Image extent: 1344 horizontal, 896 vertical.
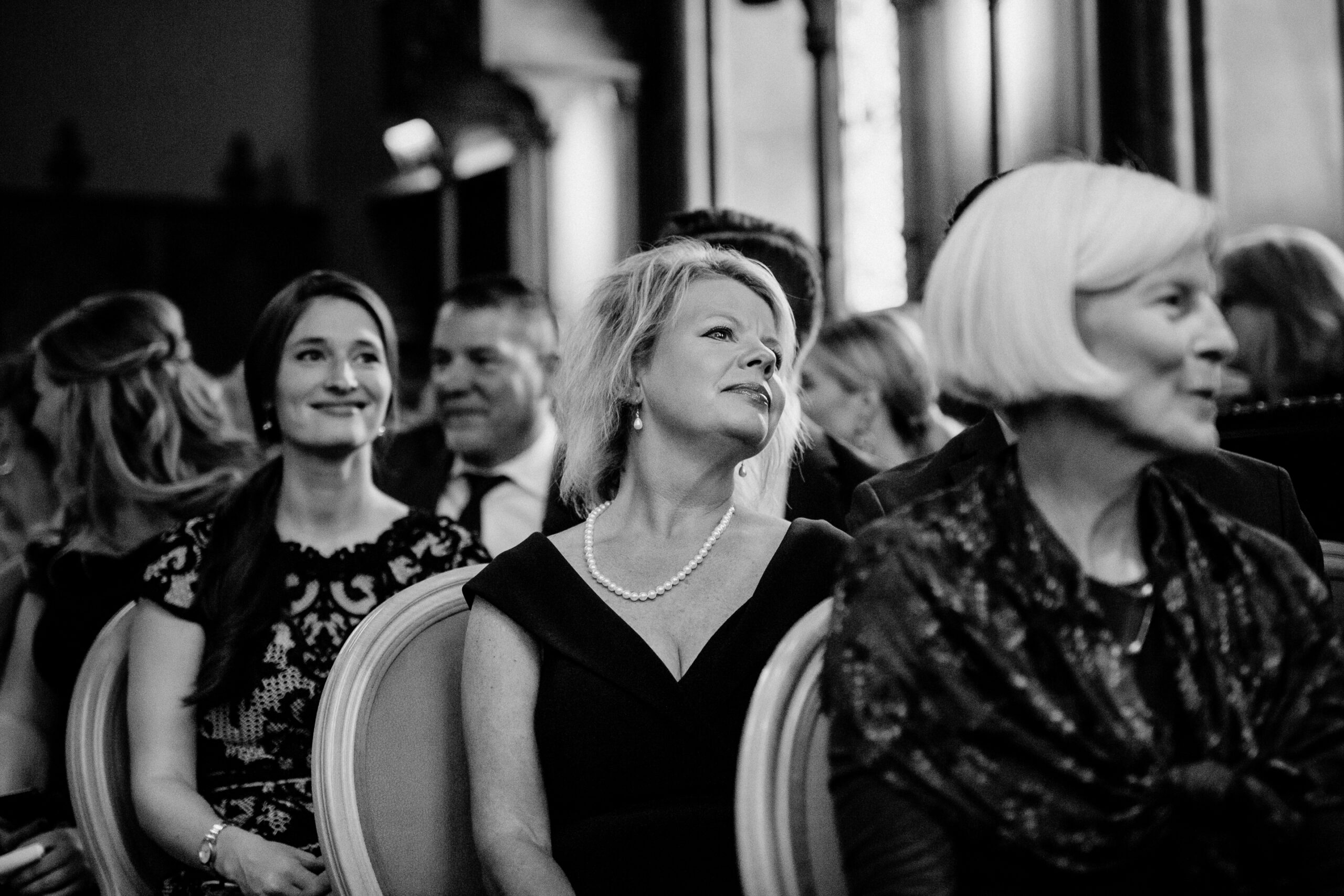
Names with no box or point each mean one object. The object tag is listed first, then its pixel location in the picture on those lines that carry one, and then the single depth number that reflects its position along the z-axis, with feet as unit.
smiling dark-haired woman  7.71
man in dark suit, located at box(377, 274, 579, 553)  13.21
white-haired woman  4.66
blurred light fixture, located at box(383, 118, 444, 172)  31.37
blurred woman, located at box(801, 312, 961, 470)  12.05
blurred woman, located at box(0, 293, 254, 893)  9.52
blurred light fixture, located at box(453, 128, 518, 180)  27.32
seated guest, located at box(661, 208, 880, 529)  8.62
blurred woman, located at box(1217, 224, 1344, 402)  11.09
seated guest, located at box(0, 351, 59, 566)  12.19
